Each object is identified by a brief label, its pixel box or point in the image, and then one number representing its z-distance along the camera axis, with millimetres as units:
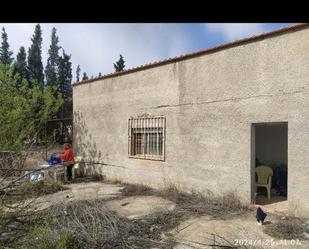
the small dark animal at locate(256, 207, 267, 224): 4746
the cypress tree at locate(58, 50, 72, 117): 44173
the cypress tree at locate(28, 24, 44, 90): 40248
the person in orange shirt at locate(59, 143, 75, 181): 9120
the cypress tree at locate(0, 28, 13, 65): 38247
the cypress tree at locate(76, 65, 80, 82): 57102
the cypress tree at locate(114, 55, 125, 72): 24903
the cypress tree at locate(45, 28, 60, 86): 48666
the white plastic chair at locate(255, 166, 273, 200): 6407
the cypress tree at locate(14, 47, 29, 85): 36743
